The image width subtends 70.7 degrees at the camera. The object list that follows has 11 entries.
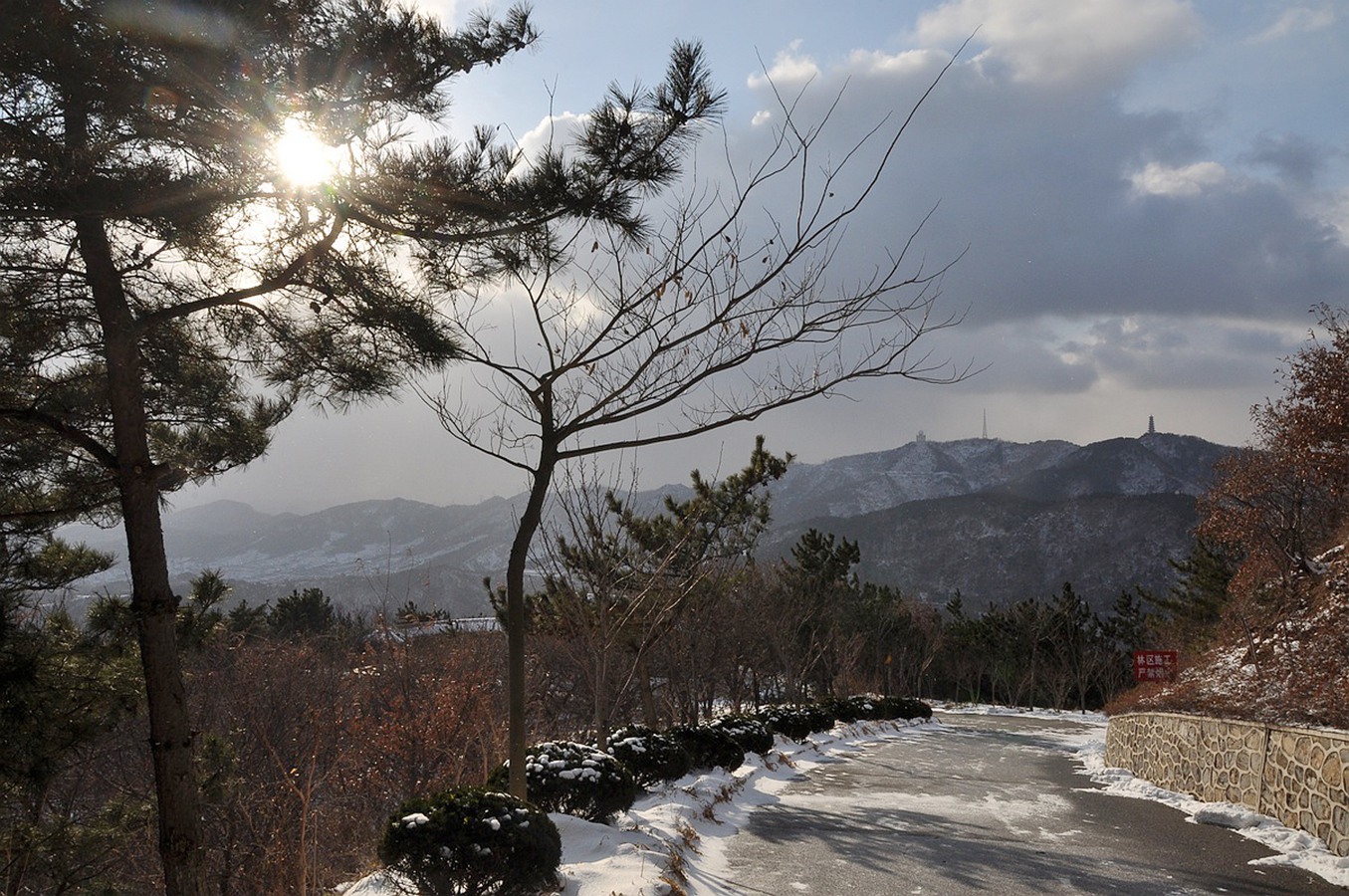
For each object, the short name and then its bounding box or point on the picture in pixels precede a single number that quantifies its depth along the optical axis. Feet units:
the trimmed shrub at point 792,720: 65.67
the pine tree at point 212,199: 16.67
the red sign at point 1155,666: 95.35
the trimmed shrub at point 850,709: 86.69
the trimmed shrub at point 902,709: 100.55
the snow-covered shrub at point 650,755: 35.19
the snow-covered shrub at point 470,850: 18.04
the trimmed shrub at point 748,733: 50.52
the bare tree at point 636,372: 21.37
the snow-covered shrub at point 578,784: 27.25
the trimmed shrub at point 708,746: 43.01
